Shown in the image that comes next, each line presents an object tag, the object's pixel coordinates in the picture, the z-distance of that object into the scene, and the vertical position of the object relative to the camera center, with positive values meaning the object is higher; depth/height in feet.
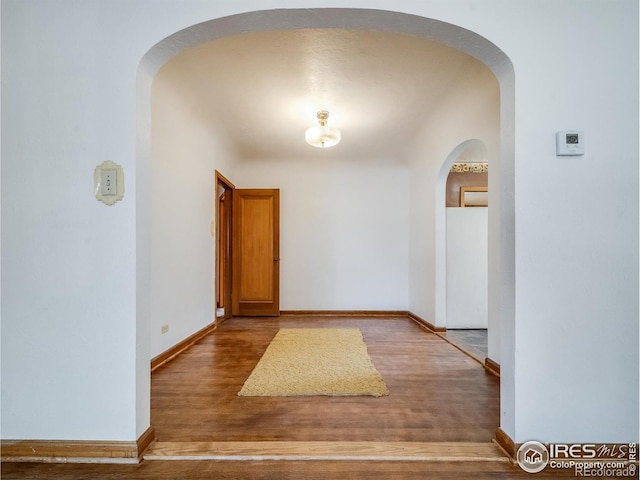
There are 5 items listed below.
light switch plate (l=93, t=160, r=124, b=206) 5.35 +0.99
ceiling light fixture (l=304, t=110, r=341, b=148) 11.68 +3.87
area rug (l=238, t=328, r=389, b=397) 7.96 -3.75
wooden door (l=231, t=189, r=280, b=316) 18.11 -0.63
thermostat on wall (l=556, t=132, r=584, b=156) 5.28 +1.58
